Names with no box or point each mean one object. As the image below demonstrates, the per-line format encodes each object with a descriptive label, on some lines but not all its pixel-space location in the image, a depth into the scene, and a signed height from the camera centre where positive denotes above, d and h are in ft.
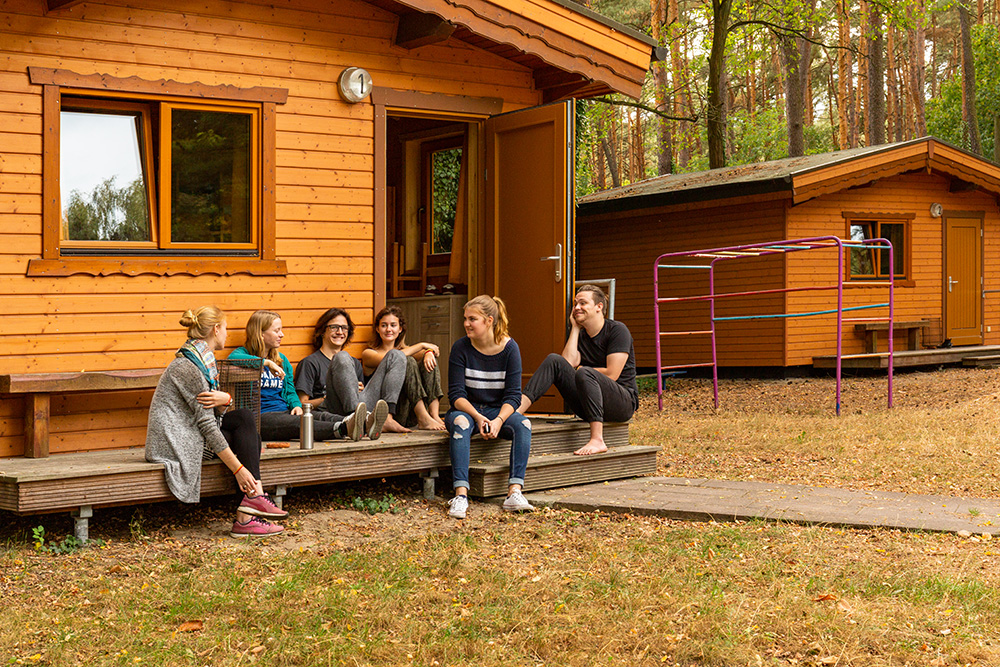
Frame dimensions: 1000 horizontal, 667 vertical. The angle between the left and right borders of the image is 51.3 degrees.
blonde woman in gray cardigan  17.75 -1.60
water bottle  19.79 -2.00
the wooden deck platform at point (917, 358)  47.93 -1.60
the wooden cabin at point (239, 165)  20.40 +3.58
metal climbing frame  35.86 +2.86
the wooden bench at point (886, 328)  52.31 -0.33
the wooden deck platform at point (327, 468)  16.74 -2.67
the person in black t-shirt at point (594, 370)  23.20 -1.00
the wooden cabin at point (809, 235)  50.26 +4.42
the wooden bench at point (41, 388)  19.19 -1.14
